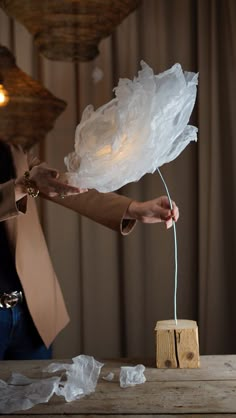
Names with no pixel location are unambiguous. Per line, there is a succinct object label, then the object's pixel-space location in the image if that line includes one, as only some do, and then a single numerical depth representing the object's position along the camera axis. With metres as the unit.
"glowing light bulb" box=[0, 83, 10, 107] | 2.32
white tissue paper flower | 1.54
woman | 1.82
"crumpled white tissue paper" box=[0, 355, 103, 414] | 1.34
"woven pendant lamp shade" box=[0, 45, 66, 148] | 2.51
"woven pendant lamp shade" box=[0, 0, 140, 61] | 1.83
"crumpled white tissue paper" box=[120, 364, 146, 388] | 1.46
